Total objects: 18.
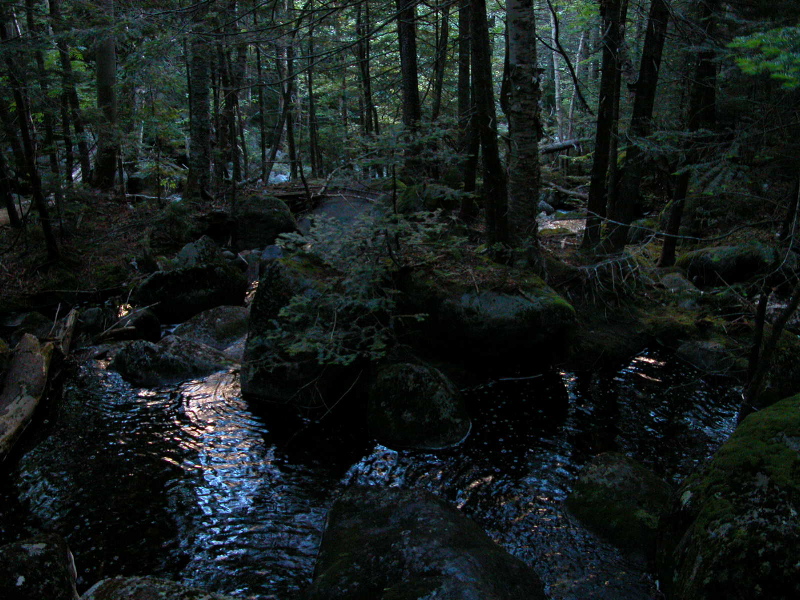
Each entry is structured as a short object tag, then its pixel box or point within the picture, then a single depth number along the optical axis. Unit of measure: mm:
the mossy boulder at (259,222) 13859
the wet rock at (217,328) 9211
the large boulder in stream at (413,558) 3343
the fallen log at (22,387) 5957
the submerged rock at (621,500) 4285
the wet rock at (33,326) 8688
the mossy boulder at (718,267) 9984
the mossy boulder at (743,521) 2809
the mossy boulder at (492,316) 6996
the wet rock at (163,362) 7719
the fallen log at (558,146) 19828
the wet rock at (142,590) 3178
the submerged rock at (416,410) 5965
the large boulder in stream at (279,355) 6898
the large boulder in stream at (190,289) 10258
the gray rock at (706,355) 7518
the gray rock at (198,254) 10922
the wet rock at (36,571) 3572
